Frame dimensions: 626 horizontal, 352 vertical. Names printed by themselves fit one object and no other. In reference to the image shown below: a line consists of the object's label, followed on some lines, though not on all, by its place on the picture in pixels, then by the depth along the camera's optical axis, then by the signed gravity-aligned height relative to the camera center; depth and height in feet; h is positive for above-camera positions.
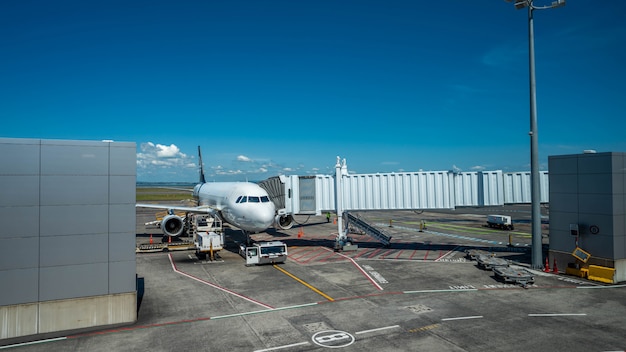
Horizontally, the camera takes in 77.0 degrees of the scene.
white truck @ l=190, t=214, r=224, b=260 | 99.04 -11.09
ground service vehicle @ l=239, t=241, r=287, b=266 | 92.17 -14.23
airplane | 99.35 -4.41
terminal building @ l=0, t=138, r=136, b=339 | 50.21 -4.40
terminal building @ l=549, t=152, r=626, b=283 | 75.77 -5.10
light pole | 88.33 +8.15
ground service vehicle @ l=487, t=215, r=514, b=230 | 160.66 -13.34
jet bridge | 106.32 +0.22
